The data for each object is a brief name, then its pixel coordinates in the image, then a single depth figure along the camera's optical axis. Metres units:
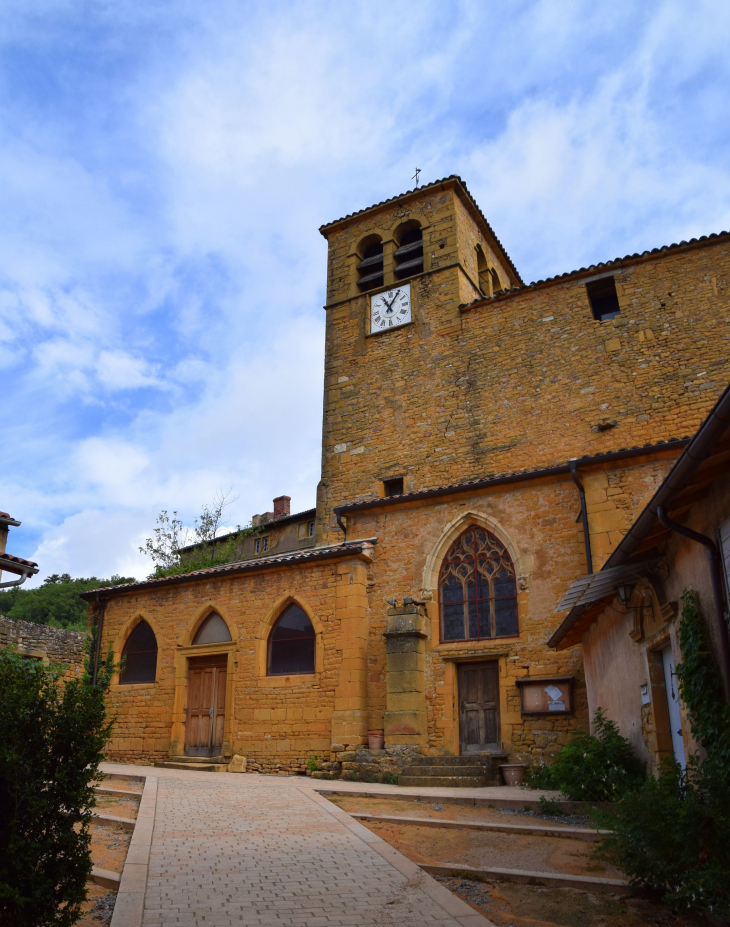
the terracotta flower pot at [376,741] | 12.11
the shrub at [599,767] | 7.52
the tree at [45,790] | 3.67
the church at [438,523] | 11.95
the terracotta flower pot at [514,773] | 10.91
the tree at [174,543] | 26.69
